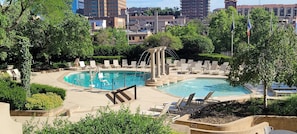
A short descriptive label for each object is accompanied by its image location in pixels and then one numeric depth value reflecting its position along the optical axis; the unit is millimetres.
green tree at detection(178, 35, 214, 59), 34875
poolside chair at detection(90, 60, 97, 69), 31078
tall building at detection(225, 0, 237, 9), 159400
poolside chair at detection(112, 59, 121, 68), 31461
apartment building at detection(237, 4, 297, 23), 144712
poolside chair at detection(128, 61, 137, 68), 31188
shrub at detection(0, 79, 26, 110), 13305
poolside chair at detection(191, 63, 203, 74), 26984
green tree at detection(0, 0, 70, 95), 13188
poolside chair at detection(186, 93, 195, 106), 14375
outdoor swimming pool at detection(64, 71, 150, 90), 24734
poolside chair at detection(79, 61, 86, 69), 30827
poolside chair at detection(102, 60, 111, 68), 31595
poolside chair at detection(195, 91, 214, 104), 15058
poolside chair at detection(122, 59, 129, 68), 31642
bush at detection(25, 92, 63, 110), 13459
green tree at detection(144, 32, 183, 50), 34156
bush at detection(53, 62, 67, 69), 31666
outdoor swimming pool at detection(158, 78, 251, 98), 20162
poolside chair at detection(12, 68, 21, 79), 24414
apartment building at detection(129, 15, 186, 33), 138238
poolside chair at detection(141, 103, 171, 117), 12554
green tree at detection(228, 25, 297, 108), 11531
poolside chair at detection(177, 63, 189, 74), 27039
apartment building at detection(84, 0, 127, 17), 181375
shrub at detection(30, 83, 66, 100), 15219
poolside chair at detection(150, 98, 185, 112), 13666
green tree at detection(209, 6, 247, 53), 42250
